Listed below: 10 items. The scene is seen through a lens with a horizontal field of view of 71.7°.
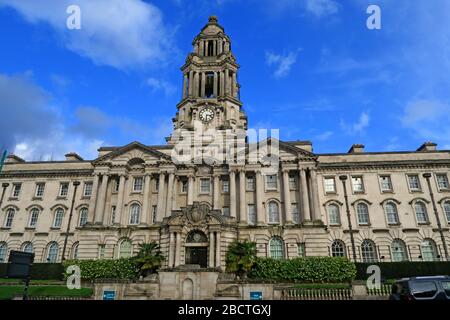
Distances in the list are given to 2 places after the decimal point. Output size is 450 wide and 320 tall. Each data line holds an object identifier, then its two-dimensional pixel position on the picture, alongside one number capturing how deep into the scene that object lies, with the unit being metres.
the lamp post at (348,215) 35.75
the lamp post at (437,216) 34.94
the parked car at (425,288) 12.98
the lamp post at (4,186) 43.62
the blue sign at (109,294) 23.61
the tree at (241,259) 29.40
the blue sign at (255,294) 22.47
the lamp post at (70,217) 38.95
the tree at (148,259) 30.25
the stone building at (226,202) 35.00
